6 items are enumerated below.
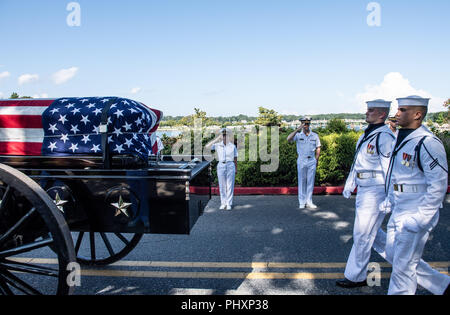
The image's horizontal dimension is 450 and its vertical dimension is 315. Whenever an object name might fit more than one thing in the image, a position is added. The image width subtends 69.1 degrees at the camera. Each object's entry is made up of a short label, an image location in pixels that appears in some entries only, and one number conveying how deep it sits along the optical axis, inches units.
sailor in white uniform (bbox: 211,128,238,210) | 254.5
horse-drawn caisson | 92.3
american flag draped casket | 104.0
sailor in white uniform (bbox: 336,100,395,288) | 129.1
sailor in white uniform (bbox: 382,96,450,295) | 101.3
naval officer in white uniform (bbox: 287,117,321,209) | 256.2
